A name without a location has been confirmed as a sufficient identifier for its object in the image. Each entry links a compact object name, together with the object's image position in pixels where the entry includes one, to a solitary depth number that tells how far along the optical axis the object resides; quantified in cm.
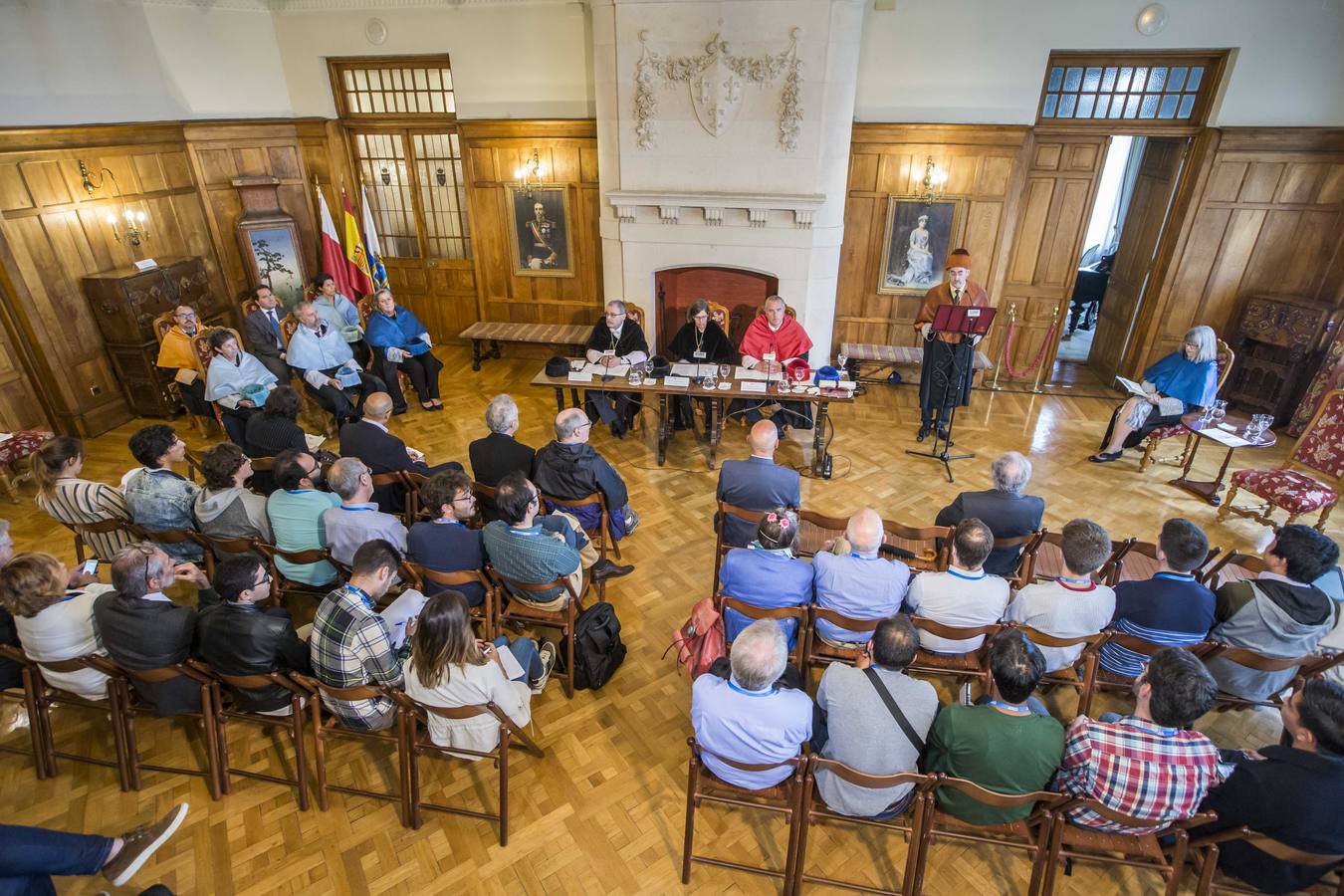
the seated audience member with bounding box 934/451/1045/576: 390
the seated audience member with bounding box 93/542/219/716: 299
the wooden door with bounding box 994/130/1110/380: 759
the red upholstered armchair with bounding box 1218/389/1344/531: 514
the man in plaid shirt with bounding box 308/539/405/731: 300
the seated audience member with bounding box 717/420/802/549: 417
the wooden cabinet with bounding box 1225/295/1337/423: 691
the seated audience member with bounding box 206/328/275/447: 602
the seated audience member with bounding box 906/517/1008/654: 319
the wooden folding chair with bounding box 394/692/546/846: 289
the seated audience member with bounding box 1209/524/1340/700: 315
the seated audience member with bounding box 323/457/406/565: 374
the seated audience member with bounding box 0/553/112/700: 296
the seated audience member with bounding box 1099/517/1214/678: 319
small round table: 568
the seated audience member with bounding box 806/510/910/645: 329
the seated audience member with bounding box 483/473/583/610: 357
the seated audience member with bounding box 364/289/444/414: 727
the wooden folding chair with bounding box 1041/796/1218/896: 253
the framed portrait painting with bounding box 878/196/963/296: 780
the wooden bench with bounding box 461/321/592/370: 830
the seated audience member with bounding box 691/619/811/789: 256
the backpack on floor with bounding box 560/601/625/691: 388
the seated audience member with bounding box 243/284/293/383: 684
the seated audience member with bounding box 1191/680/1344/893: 236
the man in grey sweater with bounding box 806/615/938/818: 262
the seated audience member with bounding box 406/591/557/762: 277
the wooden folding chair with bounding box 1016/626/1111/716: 321
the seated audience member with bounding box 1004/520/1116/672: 315
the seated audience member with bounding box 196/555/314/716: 297
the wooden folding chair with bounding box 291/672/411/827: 299
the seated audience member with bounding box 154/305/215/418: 647
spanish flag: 842
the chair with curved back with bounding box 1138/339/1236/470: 630
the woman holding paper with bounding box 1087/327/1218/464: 611
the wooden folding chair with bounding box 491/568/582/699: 373
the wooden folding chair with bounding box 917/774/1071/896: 266
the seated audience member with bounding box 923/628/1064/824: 252
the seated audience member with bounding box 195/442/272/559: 390
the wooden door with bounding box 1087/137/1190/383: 773
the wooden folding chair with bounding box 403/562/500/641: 360
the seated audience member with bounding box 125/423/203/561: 400
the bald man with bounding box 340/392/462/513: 459
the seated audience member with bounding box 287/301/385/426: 677
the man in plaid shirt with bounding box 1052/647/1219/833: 248
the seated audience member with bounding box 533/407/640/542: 430
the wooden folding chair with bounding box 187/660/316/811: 308
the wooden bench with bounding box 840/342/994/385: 787
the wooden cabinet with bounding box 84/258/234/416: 668
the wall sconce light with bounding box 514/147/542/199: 820
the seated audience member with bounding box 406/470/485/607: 364
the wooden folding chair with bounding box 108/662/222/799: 306
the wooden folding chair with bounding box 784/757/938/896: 250
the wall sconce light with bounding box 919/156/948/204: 761
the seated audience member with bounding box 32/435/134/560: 393
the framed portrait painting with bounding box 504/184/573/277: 836
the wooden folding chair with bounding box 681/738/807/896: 279
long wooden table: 596
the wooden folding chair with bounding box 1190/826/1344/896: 236
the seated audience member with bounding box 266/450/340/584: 383
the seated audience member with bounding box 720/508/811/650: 335
